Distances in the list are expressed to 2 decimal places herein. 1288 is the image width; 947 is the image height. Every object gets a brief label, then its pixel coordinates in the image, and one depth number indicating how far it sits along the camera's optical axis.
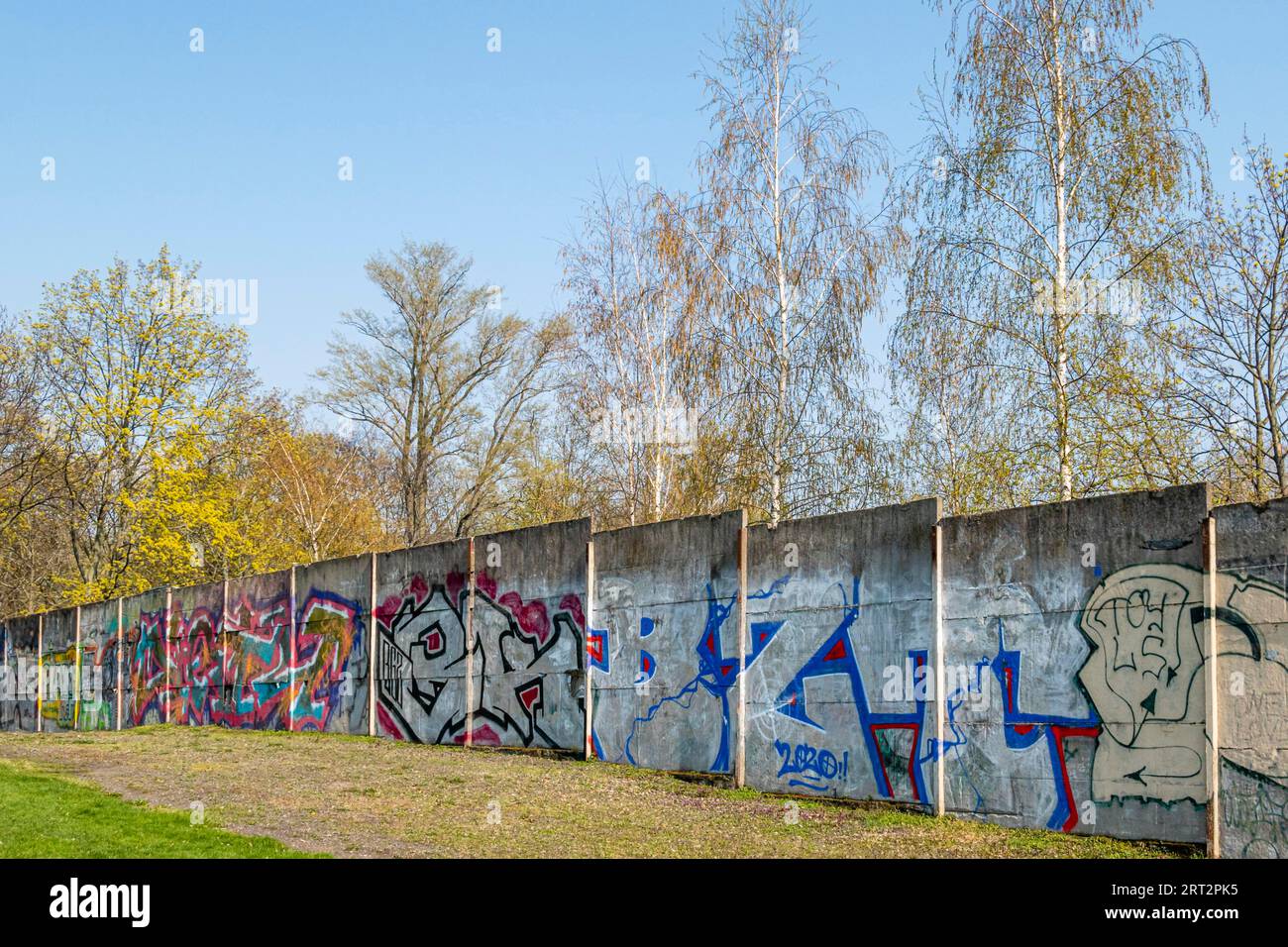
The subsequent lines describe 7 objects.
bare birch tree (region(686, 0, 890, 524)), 18.91
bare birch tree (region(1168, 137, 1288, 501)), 15.72
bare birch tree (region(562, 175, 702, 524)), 25.34
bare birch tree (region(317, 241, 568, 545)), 39.19
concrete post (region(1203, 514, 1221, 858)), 8.30
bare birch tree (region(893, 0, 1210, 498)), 15.62
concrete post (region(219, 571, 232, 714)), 23.30
